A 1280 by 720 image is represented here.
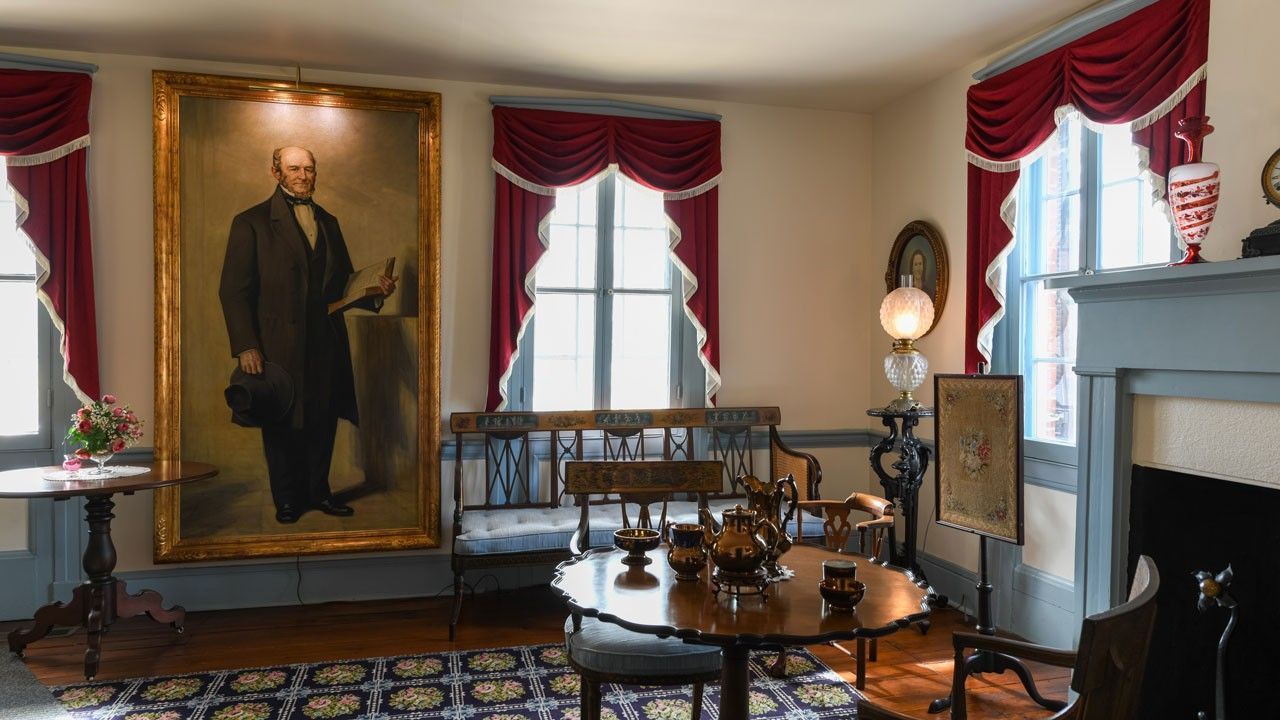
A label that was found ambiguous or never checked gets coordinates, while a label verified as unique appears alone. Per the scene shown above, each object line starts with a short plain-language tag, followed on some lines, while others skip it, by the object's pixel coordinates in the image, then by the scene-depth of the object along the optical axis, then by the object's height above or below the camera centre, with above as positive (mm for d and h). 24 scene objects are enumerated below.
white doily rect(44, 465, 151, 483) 4133 -668
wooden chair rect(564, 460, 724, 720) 2721 -1012
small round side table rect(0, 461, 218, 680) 3980 -1228
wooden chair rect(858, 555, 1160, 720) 1790 -669
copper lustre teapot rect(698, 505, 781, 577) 2547 -604
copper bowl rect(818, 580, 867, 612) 2432 -715
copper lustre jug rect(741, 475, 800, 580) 2756 -535
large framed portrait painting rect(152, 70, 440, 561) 4879 +159
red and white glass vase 2914 +548
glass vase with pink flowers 4156 -450
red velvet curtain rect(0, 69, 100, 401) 4609 +818
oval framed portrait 5094 +543
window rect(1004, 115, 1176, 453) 3904 +523
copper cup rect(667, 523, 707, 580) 2715 -664
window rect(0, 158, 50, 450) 4715 -48
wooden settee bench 4715 -720
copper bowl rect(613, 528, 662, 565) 2961 -697
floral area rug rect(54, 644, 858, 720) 3541 -1538
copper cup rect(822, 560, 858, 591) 2465 -670
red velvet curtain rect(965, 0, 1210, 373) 3484 +1145
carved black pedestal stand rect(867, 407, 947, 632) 4719 -691
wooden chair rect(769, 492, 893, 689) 3945 -878
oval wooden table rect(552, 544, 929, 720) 2273 -765
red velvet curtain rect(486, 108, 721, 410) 5250 +1028
